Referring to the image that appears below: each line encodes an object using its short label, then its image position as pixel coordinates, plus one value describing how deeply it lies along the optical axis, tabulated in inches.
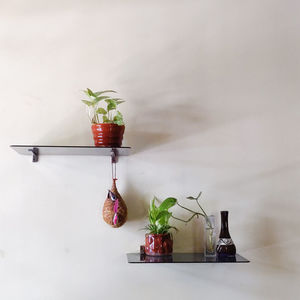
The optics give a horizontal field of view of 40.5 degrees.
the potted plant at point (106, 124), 62.1
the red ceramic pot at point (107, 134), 62.0
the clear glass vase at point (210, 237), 65.3
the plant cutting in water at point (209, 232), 65.4
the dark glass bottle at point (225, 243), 63.8
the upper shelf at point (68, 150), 62.8
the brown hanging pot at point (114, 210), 64.4
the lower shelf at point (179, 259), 60.9
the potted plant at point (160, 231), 63.1
